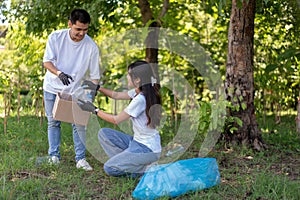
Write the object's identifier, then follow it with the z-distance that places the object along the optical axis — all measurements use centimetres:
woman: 332
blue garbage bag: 288
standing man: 354
